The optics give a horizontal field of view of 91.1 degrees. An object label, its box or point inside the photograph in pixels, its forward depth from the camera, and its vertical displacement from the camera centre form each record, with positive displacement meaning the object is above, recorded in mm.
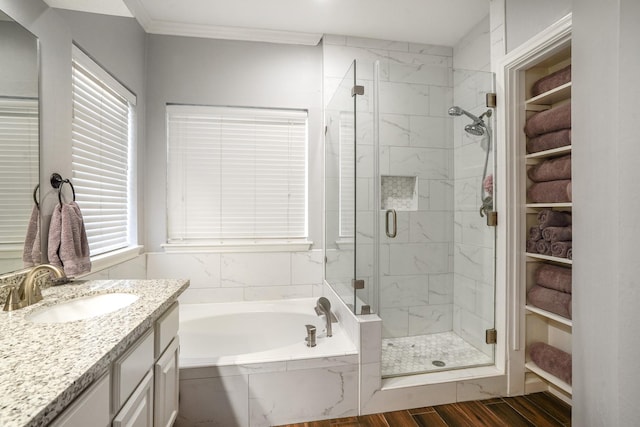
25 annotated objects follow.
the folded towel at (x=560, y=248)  1689 -183
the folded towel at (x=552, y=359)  1719 -837
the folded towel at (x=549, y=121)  1678 +531
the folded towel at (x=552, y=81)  1716 +771
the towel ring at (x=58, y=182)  1516 +163
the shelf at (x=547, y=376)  1687 -931
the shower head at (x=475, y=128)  2094 +585
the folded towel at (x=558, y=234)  1713 -104
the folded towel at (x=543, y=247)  1781 -187
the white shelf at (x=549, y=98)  1705 +687
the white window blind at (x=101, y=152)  1813 +408
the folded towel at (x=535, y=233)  1855 -107
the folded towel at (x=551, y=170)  1702 +258
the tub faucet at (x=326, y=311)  2037 -649
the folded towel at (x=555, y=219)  1779 -23
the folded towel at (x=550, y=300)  1696 -486
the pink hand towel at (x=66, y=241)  1473 -123
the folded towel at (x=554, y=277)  1732 -360
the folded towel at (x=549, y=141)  1697 +423
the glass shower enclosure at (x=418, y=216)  1977 -8
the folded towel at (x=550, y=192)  1694 +134
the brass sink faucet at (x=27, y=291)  1123 -283
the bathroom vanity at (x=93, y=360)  631 -349
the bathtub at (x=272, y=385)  1687 -943
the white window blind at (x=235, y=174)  2615 +351
